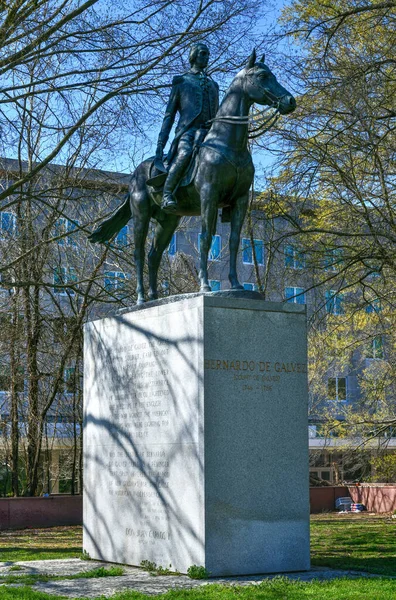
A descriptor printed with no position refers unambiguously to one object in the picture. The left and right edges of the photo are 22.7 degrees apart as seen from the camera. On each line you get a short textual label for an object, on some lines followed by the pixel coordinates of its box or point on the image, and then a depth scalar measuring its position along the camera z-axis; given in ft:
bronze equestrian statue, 39.27
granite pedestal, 36.55
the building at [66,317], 76.43
